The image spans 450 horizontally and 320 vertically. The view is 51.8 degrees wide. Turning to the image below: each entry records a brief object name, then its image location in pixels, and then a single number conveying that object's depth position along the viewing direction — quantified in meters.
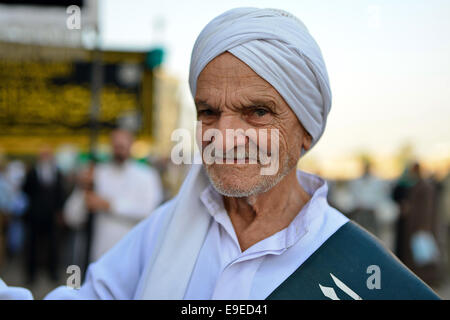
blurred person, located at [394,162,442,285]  6.22
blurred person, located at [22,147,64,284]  6.70
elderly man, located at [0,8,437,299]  1.29
